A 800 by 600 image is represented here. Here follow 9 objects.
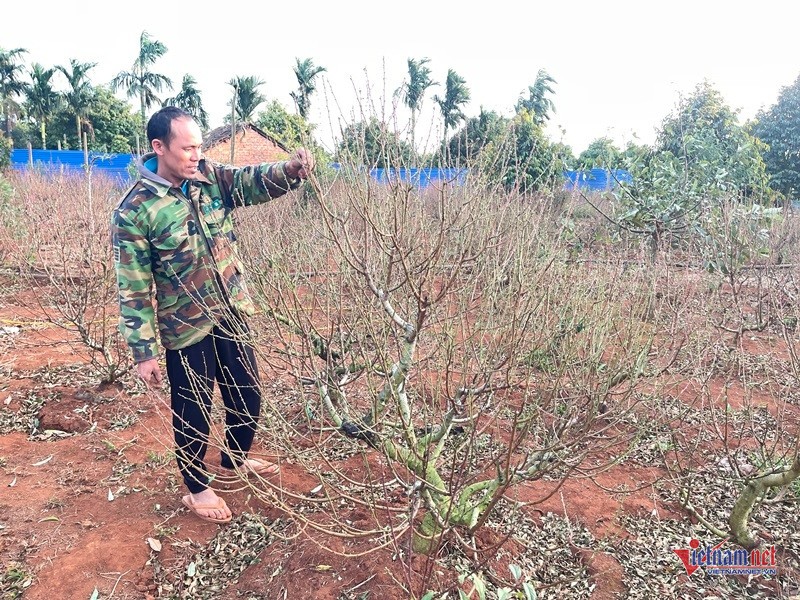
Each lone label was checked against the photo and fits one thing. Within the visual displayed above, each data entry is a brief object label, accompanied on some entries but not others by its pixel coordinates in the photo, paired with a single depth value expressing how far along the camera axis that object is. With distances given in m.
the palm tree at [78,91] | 26.42
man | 2.13
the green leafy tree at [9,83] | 25.64
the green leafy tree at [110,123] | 26.08
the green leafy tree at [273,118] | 19.86
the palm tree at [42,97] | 26.36
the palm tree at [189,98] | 26.30
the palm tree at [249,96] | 23.30
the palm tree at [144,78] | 28.03
